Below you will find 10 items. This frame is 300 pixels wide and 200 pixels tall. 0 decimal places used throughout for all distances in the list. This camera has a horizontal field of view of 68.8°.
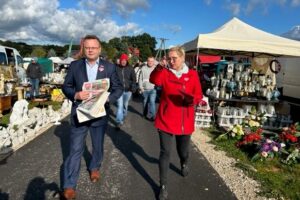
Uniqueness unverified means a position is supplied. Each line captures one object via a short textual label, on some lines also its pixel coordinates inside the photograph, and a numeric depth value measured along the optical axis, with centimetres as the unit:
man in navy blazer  279
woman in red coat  287
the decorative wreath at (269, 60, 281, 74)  967
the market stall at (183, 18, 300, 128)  633
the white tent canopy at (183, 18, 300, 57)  632
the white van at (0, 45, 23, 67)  1214
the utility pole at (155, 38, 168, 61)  3910
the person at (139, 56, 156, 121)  674
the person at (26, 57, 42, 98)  1074
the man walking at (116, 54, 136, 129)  626
